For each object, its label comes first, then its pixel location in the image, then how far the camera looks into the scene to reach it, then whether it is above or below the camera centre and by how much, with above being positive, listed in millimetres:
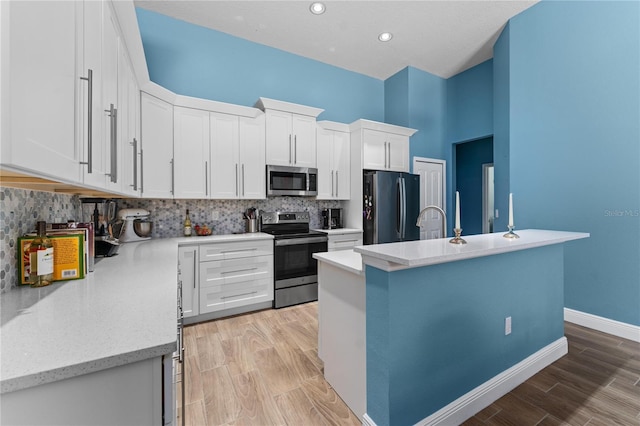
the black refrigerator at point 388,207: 3777 +101
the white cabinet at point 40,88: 623 +350
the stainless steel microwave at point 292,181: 3451 +445
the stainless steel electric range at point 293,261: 3234 -568
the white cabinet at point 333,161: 3859 +782
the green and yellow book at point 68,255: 1296 -191
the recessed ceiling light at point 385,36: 3609 +2381
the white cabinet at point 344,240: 3611 -352
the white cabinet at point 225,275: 2801 -656
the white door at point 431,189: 4512 +424
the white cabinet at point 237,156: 3182 +707
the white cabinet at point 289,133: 3441 +1073
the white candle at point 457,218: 1638 -26
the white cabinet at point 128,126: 1797 +678
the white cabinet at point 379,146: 3908 +1021
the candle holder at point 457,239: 1648 -154
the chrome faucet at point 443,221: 1763 -47
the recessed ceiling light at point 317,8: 3029 +2338
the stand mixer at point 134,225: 2654 -100
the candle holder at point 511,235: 1923 -153
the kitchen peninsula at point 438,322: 1352 -634
